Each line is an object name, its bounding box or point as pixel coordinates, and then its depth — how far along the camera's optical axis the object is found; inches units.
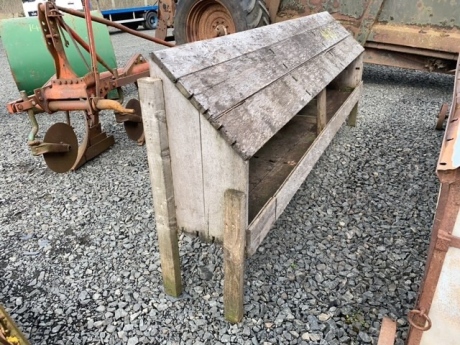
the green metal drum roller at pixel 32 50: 179.0
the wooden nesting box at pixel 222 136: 61.6
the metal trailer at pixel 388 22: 195.3
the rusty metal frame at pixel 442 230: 42.8
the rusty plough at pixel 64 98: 123.0
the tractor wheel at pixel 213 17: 217.6
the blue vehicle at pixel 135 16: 544.4
